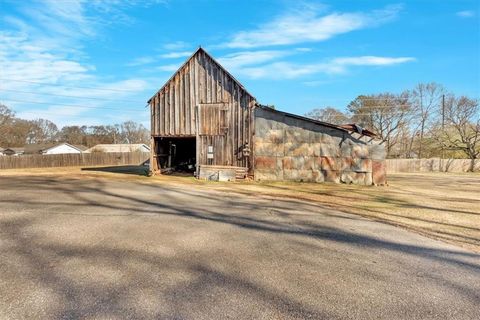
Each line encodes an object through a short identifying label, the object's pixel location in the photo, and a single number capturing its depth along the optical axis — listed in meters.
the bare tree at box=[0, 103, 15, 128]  52.15
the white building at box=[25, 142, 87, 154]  61.47
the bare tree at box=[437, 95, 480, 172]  42.50
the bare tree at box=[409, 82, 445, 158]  49.16
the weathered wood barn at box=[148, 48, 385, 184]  18.08
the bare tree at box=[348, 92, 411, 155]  49.69
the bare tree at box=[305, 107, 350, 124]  55.49
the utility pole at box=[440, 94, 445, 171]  45.44
